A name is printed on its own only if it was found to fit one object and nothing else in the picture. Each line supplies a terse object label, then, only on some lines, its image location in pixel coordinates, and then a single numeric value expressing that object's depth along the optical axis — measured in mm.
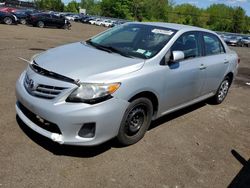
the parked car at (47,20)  18454
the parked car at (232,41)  25813
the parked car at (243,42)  26287
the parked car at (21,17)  19302
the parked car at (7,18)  16434
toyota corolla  2316
